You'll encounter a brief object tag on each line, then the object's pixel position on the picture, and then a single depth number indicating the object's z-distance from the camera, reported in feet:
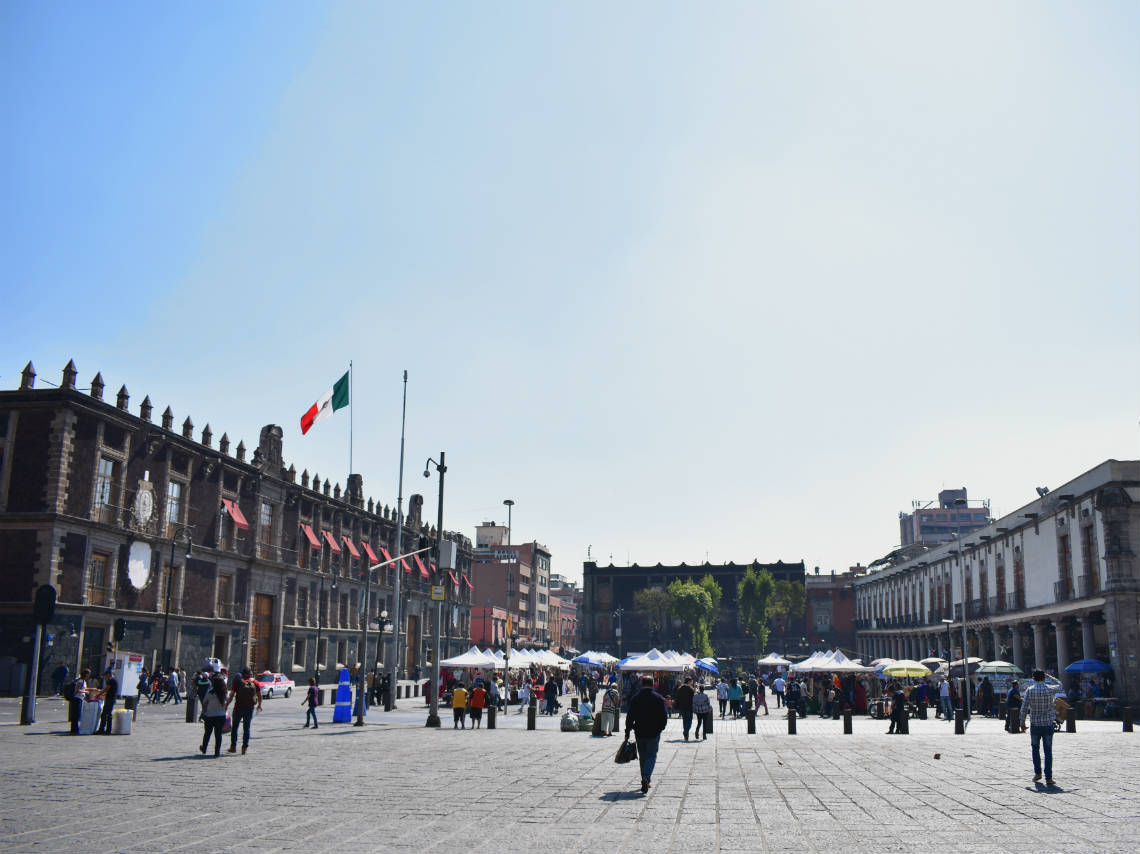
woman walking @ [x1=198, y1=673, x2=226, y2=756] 57.26
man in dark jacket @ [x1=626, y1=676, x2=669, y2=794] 43.14
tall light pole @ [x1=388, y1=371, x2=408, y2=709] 120.57
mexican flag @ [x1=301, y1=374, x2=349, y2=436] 115.96
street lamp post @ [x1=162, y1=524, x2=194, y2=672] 130.93
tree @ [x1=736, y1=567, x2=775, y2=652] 303.27
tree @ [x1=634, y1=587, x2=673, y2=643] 337.31
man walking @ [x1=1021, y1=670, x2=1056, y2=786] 45.32
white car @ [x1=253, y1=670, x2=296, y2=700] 148.46
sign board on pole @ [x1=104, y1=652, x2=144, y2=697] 78.74
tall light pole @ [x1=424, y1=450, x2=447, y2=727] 92.12
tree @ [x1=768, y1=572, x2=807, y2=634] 320.29
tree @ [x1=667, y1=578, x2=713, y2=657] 300.81
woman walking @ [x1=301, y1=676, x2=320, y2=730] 87.04
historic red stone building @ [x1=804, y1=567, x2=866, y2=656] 335.88
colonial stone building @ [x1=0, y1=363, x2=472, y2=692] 120.47
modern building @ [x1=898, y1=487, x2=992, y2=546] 484.33
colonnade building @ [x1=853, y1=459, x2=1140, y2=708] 121.90
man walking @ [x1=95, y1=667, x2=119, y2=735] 71.49
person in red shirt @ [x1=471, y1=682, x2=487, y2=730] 91.35
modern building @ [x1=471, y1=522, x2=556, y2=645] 381.19
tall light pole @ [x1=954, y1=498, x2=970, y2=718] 117.96
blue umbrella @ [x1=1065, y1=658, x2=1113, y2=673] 119.65
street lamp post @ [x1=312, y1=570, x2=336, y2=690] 192.65
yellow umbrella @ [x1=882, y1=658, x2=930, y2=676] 124.19
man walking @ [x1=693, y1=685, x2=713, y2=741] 81.05
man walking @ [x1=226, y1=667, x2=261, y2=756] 58.65
